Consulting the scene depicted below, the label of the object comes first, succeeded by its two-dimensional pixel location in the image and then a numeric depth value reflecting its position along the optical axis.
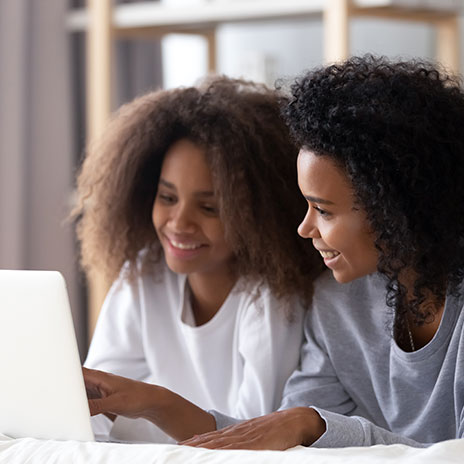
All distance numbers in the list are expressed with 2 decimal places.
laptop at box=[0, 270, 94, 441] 2.02
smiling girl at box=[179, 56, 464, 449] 2.12
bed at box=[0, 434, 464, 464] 1.89
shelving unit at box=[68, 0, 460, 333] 2.99
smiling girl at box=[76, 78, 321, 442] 2.41
